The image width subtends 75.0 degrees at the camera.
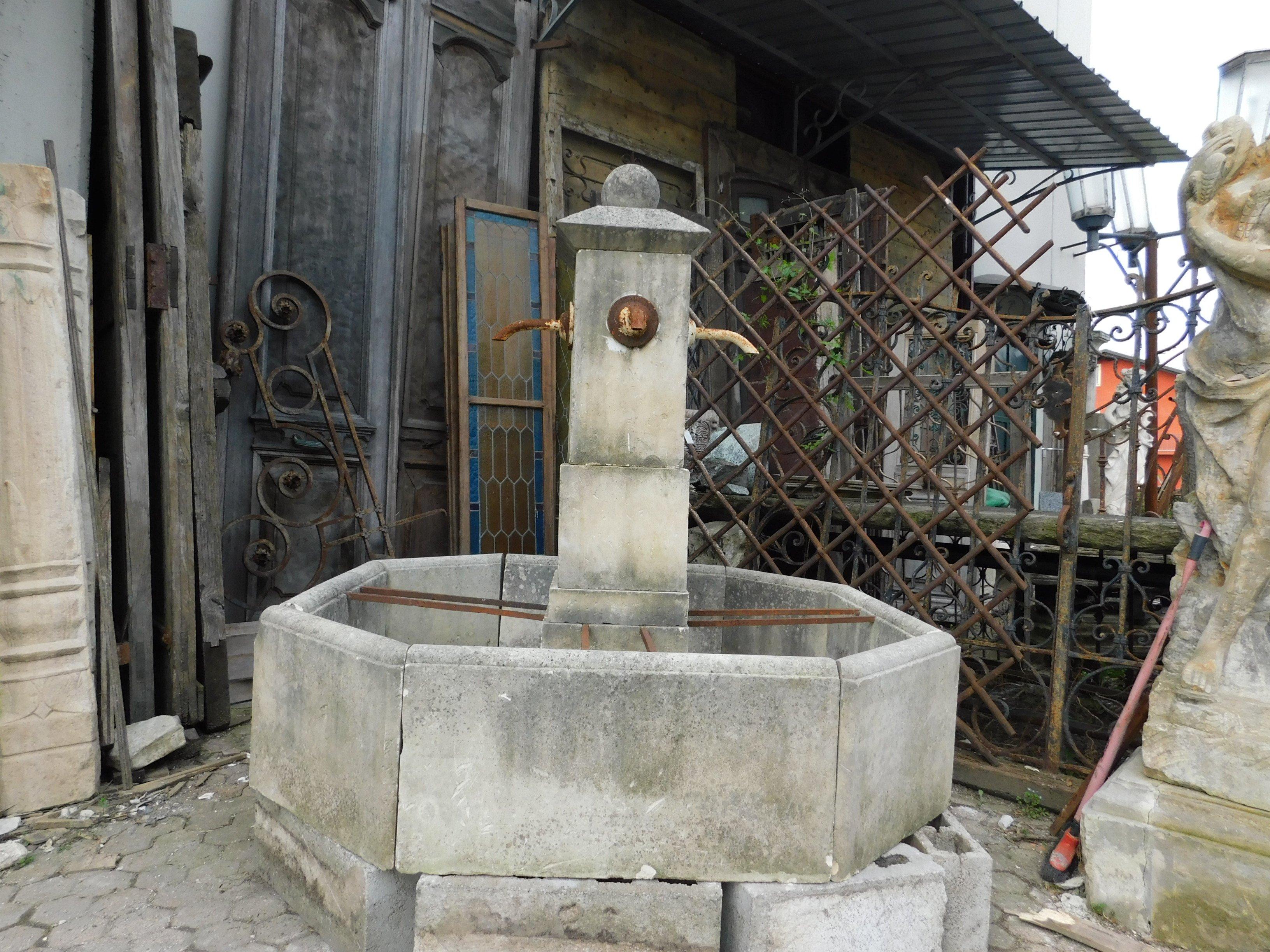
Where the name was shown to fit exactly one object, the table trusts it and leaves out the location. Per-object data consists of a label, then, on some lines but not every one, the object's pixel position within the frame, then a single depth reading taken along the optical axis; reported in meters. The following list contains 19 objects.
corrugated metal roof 5.82
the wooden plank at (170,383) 3.74
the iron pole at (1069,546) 3.54
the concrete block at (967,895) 2.45
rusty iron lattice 3.76
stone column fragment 3.04
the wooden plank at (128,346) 3.62
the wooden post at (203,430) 3.93
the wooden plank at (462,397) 4.96
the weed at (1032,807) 3.48
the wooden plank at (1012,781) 3.50
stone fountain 2.09
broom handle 2.96
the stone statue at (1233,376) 2.61
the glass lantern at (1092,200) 6.01
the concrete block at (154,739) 3.40
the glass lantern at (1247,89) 3.22
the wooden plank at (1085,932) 2.57
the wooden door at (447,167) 5.22
